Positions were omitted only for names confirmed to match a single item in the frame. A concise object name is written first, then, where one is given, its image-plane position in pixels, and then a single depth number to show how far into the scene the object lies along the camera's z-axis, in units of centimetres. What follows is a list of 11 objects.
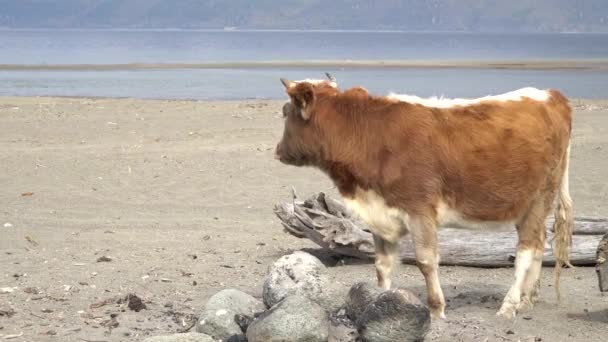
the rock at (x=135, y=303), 1678
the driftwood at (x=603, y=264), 1605
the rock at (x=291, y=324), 1431
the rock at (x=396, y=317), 1445
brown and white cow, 1587
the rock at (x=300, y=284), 1586
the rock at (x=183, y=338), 1417
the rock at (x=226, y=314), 1518
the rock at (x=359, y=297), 1537
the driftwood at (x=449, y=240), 1983
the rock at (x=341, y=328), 1511
